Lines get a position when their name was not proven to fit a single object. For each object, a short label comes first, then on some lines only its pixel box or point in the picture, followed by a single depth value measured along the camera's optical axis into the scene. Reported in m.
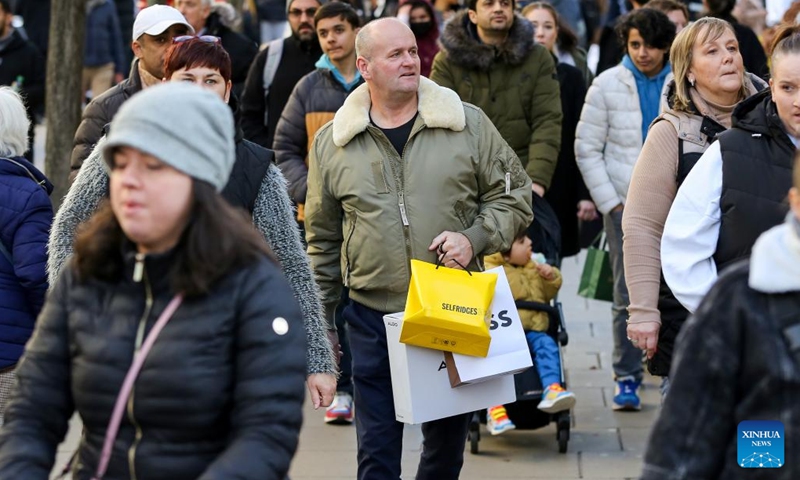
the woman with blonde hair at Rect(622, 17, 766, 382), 9.46
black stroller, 12.90
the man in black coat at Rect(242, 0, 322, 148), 15.73
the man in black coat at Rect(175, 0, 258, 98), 16.92
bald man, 9.97
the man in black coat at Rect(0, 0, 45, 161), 20.67
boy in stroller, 12.87
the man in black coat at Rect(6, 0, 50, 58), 26.92
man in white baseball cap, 11.65
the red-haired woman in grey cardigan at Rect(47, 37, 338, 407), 8.70
